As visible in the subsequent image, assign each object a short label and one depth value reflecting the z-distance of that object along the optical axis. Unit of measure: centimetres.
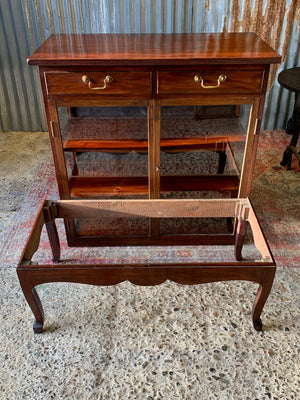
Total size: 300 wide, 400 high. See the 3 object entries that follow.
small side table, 280
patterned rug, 238
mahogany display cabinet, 184
